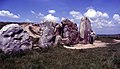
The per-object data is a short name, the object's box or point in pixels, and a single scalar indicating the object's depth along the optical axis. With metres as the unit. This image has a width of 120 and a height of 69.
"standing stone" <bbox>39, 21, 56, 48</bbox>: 9.11
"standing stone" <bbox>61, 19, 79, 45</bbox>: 11.51
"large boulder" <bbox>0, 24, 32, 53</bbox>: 7.11
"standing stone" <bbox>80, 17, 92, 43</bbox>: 12.22
